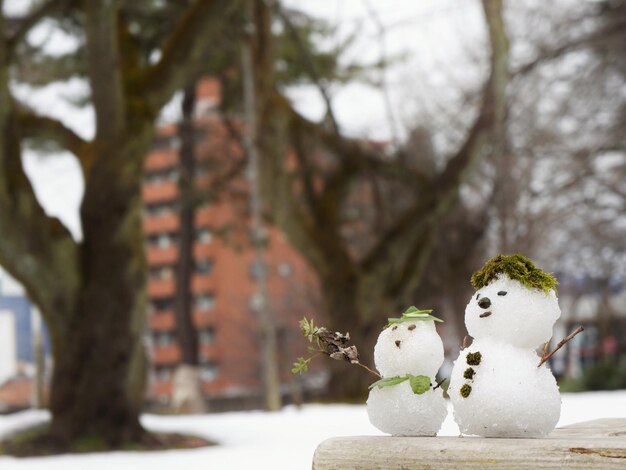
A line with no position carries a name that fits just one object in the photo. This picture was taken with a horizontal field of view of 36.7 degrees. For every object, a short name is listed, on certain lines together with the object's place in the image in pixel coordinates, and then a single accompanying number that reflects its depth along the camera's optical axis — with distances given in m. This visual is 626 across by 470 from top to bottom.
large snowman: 2.25
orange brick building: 25.58
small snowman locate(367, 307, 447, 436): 2.38
